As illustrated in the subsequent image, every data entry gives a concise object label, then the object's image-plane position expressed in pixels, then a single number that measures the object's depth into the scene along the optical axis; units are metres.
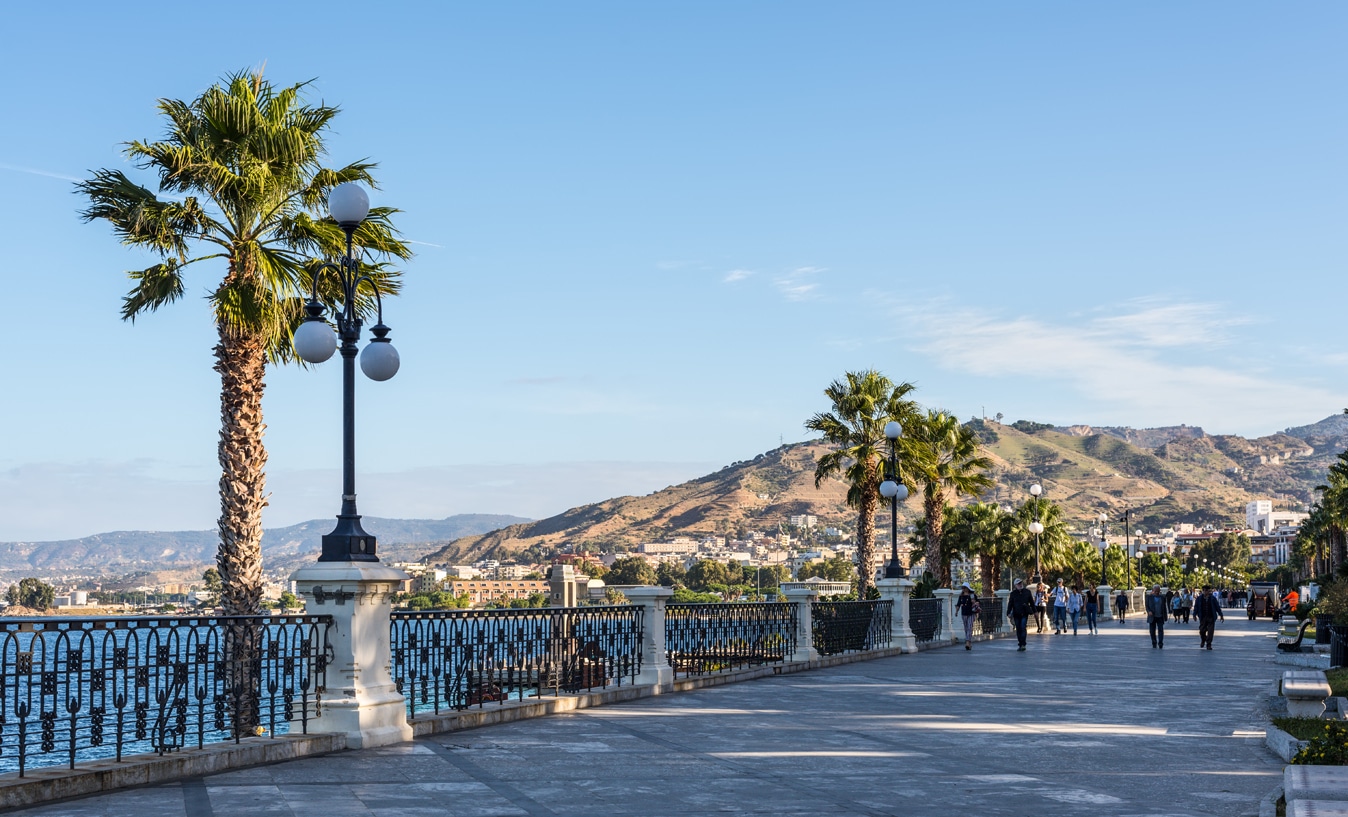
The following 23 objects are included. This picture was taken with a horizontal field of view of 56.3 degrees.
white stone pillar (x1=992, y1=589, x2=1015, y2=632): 37.25
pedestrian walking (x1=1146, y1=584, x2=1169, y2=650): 29.38
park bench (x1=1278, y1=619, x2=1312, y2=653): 26.28
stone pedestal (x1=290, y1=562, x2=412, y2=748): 10.70
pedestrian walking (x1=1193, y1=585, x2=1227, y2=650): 29.17
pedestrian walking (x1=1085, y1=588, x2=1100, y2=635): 37.97
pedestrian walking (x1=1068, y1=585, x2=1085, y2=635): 37.06
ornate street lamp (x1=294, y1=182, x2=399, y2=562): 11.21
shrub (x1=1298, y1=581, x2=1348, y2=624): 22.58
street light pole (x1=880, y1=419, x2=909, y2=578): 27.05
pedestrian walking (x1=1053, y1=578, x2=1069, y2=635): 37.94
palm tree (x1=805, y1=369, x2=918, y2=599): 39.62
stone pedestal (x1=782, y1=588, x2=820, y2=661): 20.94
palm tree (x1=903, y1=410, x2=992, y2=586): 44.31
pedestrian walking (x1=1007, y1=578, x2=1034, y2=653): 27.50
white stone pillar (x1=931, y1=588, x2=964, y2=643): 30.55
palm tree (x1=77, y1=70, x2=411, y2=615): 17.77
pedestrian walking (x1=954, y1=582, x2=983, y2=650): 28.17
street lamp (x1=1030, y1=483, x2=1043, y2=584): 41.80
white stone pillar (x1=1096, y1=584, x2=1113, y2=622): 53.88
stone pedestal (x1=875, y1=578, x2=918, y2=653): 26.48
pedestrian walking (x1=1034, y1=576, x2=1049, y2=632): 38.03
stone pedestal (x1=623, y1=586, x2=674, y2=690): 15.90
